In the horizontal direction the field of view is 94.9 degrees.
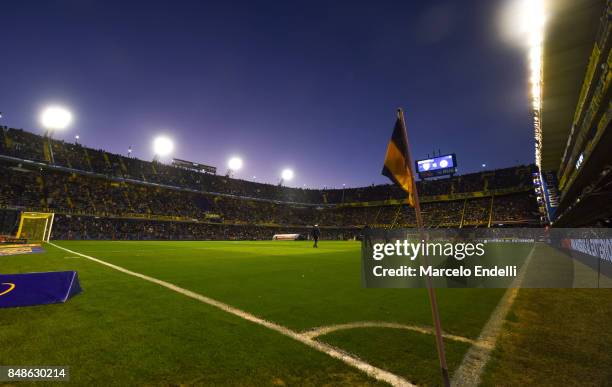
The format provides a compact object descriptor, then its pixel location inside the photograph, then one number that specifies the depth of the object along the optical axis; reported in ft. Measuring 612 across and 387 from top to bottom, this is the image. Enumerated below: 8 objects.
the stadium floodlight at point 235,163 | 250.16
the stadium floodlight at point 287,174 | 273.95
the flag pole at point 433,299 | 9.12
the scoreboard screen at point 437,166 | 186.50
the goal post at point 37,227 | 103.65
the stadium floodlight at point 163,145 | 199.62
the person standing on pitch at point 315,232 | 91.14
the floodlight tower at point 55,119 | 145.48
